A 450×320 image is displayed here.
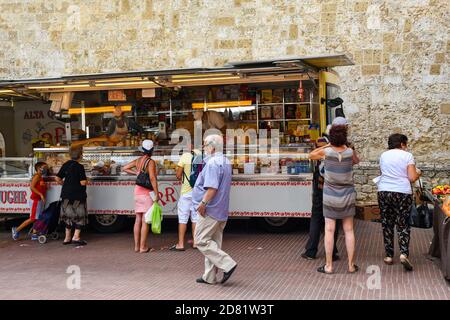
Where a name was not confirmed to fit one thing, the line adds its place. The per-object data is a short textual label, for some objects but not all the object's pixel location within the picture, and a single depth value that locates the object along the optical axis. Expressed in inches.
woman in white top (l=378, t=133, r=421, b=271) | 303.0
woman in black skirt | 385.4
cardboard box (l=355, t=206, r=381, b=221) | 475.8
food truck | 394.9
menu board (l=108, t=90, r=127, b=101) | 446.6
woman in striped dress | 287.6
